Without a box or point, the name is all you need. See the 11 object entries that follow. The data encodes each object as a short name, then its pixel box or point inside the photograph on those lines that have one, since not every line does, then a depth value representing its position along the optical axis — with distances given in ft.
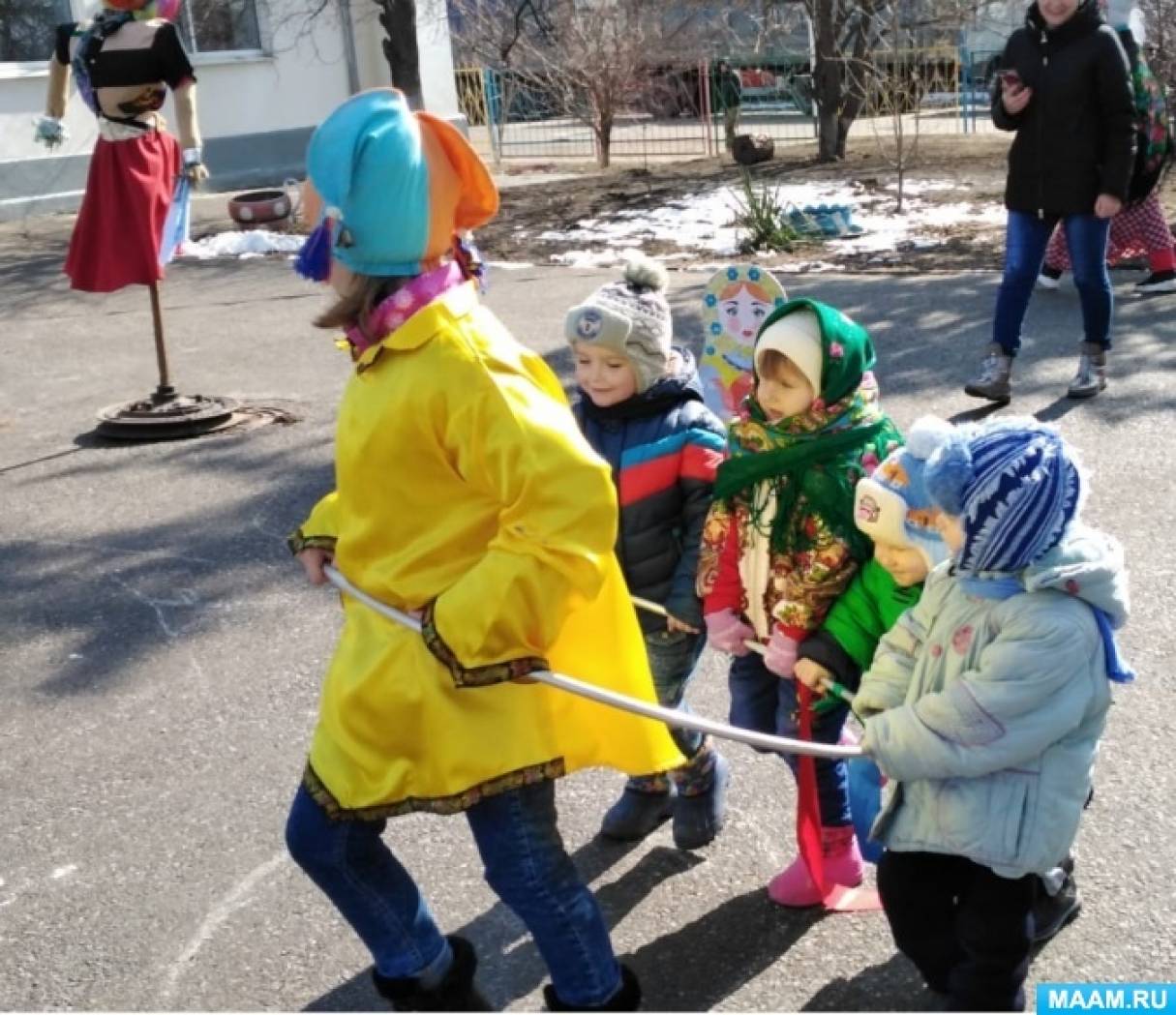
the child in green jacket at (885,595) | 8.37
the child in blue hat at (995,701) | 7.74
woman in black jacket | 20.99
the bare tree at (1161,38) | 41.81
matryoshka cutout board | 11.99
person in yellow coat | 7.57
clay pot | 44.29
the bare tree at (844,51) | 50.72
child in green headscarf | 9.56
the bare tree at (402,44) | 55.47
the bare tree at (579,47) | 61.41
